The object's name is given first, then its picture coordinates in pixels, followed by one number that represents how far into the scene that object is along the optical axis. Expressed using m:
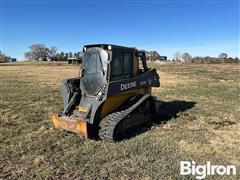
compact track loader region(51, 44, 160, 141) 4.31
